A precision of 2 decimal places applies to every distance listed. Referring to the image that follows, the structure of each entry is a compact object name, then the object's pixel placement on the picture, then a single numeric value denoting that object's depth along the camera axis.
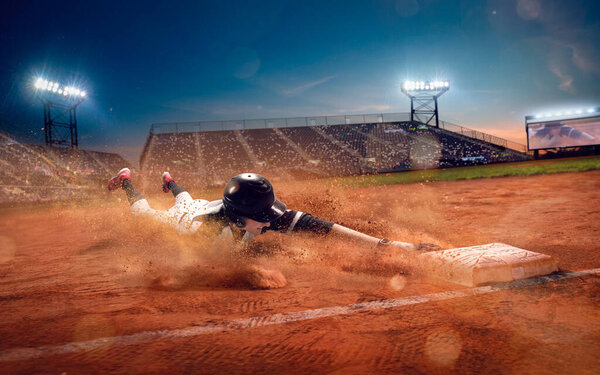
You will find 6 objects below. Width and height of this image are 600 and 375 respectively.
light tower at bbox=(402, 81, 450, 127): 39.34
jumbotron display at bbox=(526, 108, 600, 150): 32.09
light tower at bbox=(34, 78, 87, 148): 27.17
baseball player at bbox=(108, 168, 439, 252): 3.22
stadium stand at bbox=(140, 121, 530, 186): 31.30
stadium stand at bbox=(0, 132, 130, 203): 20.33
